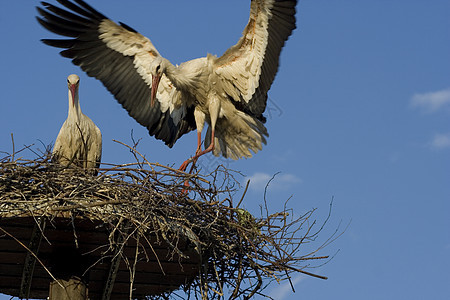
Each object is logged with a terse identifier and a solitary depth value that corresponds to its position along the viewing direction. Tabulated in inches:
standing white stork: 484.7
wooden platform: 373.7
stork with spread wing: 544.7
